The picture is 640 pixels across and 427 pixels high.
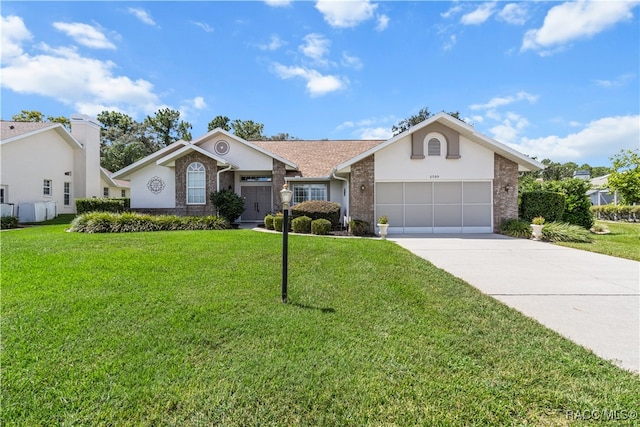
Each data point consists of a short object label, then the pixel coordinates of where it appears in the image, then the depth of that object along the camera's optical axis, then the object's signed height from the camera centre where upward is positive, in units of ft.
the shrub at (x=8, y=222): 47.31 -1.98
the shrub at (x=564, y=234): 38.68 -3.65
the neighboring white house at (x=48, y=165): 57.93 +9.74
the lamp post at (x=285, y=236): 15.90 -1.52
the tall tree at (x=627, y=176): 43.57 +4.34
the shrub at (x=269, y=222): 48.39 -2.27
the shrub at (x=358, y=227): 43.52 -2.90
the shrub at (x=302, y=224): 44.19 -2.42
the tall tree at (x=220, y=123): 135.54 +38.82
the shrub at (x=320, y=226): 42.75 -2.64
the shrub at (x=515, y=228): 42.14 -3.17
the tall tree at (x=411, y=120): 116.59 +34.54
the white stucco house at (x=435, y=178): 46.57 +4.46
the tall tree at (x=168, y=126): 139.54 +39.06
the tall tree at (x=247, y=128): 138.10 +36.89
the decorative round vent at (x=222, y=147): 58.23 +11.84
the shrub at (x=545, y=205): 46.98 +0.17
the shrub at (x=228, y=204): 51.52 +0.72
